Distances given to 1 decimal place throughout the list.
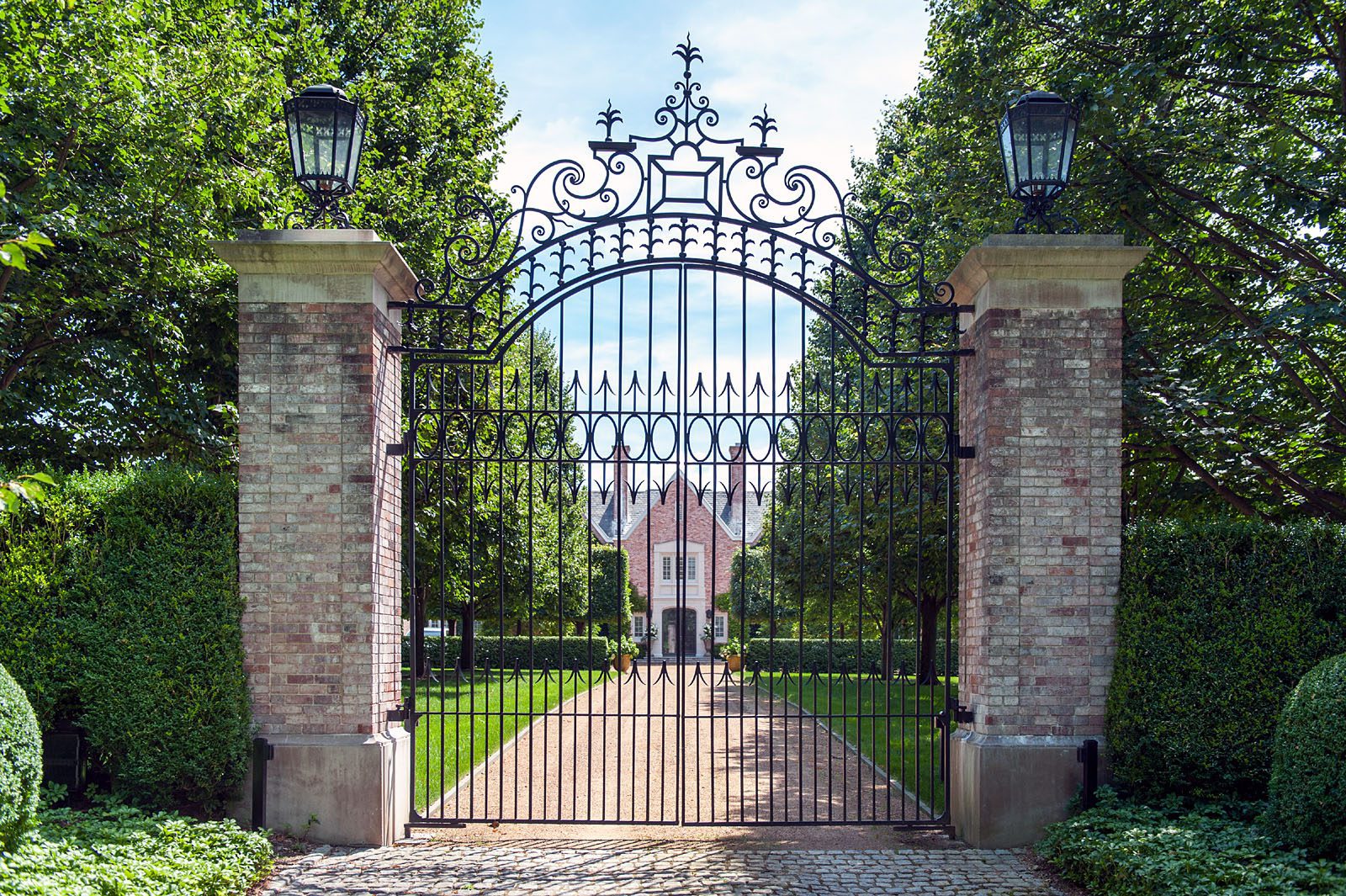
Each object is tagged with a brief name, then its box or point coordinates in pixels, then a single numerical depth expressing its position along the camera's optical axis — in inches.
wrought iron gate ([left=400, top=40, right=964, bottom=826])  289.7
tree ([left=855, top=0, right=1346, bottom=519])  336.8
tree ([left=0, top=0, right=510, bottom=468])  358.0
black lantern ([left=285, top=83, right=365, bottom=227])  279.9
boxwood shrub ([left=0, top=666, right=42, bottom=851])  207.8
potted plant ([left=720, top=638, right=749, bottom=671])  1268.3
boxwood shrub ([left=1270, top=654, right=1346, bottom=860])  212.8
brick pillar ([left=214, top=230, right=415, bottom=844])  269.6
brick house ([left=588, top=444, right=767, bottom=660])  1669.9
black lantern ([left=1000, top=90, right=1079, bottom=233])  277.6
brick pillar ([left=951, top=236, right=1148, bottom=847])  271.6
